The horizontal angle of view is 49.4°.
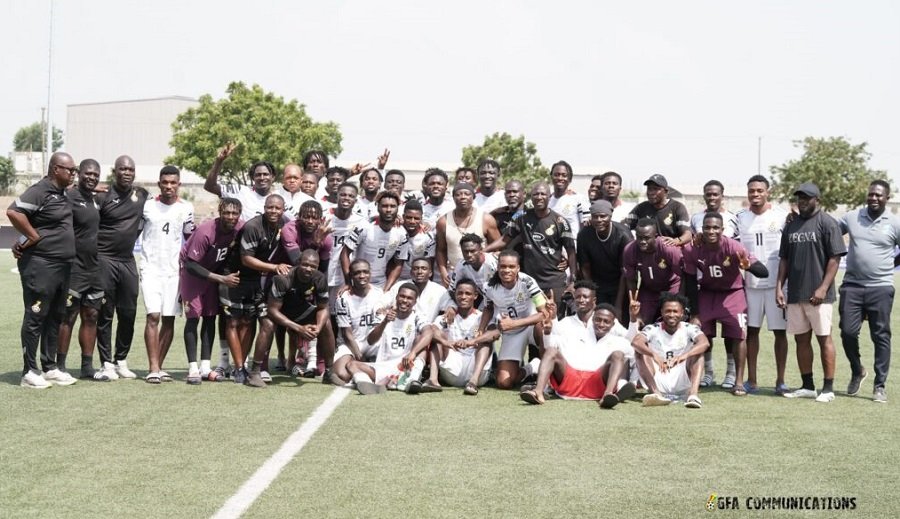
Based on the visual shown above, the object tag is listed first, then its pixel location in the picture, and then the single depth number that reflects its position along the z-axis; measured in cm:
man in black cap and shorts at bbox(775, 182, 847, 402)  948
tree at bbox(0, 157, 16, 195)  8319
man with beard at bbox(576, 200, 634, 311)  1021
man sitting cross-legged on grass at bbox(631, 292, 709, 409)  937
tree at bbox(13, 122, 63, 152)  13112
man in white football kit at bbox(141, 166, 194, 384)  992
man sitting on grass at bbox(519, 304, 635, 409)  930
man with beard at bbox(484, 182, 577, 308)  1030
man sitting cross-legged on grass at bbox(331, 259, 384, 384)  1020
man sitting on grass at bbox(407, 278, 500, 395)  988
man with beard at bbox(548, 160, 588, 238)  1139
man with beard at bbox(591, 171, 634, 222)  1127
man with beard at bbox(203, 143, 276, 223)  1078
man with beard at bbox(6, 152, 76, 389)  909
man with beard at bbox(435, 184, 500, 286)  1052
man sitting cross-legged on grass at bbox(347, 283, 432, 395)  989
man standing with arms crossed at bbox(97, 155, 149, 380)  991
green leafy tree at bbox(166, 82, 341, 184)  5444
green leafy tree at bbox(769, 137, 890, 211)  5419
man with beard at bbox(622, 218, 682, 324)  984
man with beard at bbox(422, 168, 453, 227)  1121
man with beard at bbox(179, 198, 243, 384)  973
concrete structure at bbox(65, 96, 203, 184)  11631
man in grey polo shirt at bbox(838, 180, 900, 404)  957
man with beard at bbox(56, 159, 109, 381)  966
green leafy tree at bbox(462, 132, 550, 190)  5544
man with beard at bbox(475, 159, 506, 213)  1174
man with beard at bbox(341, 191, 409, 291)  1052
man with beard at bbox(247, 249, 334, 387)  979
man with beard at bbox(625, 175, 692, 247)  1030
